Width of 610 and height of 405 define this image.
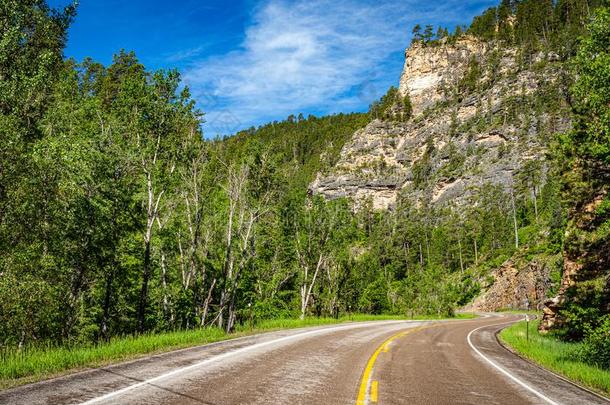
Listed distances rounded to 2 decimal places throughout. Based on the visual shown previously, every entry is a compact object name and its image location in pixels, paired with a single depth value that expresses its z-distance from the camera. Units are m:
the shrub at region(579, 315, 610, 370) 12.89
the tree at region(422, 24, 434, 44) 169.62
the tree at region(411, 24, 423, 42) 171.00
